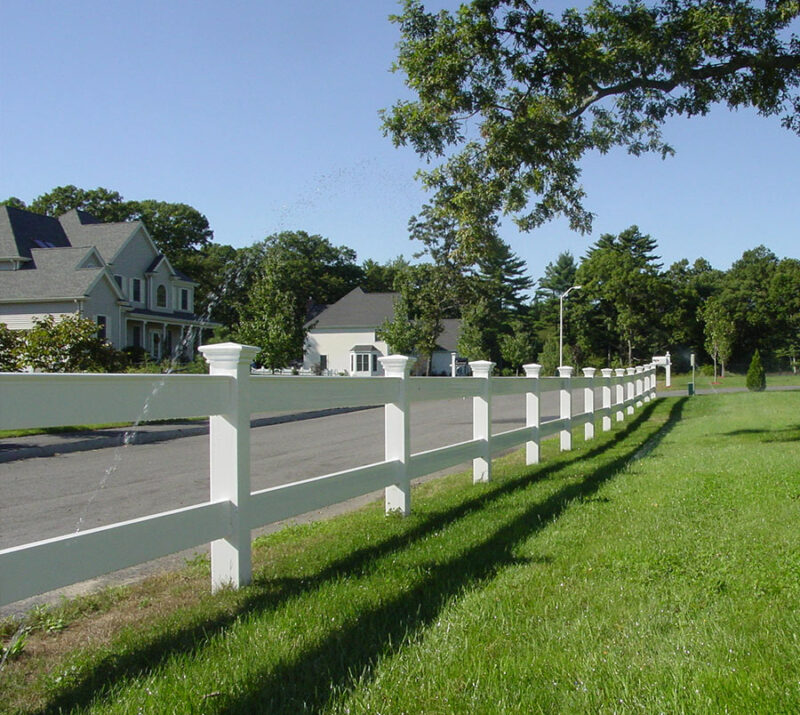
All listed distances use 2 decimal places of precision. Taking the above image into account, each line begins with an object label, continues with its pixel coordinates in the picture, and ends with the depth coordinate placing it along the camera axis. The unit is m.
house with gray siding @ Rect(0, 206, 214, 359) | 34.22
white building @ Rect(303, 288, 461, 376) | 59.00
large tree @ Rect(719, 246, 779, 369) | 73.25
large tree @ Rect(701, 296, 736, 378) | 60.09
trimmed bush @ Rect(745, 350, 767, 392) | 40.62
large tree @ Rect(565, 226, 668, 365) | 71.01
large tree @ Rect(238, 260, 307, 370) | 36.25
